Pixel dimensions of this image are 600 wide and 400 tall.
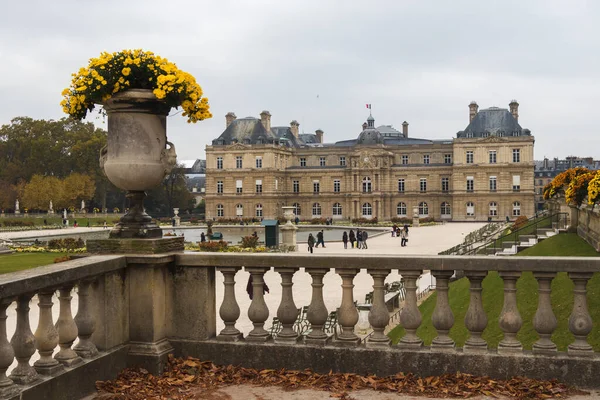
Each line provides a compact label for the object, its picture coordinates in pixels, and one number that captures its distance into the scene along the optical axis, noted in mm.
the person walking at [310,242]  32975
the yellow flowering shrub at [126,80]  5551
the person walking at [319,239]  37875
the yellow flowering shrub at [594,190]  12211
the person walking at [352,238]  36706
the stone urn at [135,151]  5570
